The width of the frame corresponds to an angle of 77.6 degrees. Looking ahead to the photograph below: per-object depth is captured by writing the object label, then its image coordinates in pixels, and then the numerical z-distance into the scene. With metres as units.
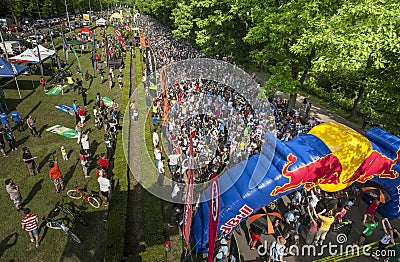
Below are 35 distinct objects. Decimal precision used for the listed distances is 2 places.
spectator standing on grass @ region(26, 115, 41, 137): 14.34
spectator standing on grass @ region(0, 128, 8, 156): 12.85
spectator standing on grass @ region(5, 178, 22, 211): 9.19
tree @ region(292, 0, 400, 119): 9.09
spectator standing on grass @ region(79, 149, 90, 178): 11.44
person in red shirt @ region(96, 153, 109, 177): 11.31
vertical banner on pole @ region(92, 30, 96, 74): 26.27
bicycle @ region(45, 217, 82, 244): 8.87
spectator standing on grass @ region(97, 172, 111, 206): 10.12
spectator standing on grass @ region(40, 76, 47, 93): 22.20
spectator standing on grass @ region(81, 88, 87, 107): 19.34
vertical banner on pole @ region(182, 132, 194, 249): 8.13
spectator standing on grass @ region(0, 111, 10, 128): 13.91
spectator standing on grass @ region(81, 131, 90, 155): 12.66
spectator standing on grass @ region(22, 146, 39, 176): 11.16
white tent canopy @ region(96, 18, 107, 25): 54.97
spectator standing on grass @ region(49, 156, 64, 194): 10.44
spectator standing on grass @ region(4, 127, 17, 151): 13.04
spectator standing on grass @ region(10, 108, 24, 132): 14.57
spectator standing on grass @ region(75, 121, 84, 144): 14.38
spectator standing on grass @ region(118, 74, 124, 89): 24.25
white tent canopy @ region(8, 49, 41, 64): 22.43
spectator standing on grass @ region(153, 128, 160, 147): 13.73
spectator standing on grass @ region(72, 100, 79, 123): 16.36
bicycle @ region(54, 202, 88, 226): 9.62
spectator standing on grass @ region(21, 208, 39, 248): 8.10
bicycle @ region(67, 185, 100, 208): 10.57
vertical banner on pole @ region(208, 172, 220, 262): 6.75
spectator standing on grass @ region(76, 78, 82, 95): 21.28
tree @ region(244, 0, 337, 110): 13.04
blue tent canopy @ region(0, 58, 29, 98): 18.38
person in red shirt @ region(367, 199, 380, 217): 9.99
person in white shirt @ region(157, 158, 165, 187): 11.96
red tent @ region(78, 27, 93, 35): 40.03
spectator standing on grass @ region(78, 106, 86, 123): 16.11
